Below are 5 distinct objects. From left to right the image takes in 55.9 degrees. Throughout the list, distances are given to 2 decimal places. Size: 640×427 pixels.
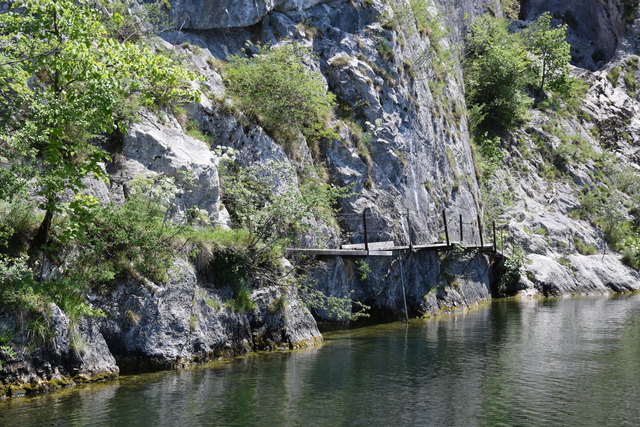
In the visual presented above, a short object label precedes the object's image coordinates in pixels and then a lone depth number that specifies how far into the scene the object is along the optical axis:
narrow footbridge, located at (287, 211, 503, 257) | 23.23
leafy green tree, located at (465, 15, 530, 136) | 50.66
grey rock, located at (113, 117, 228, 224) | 18.86
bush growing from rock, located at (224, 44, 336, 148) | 25.30
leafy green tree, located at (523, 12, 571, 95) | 57.84
